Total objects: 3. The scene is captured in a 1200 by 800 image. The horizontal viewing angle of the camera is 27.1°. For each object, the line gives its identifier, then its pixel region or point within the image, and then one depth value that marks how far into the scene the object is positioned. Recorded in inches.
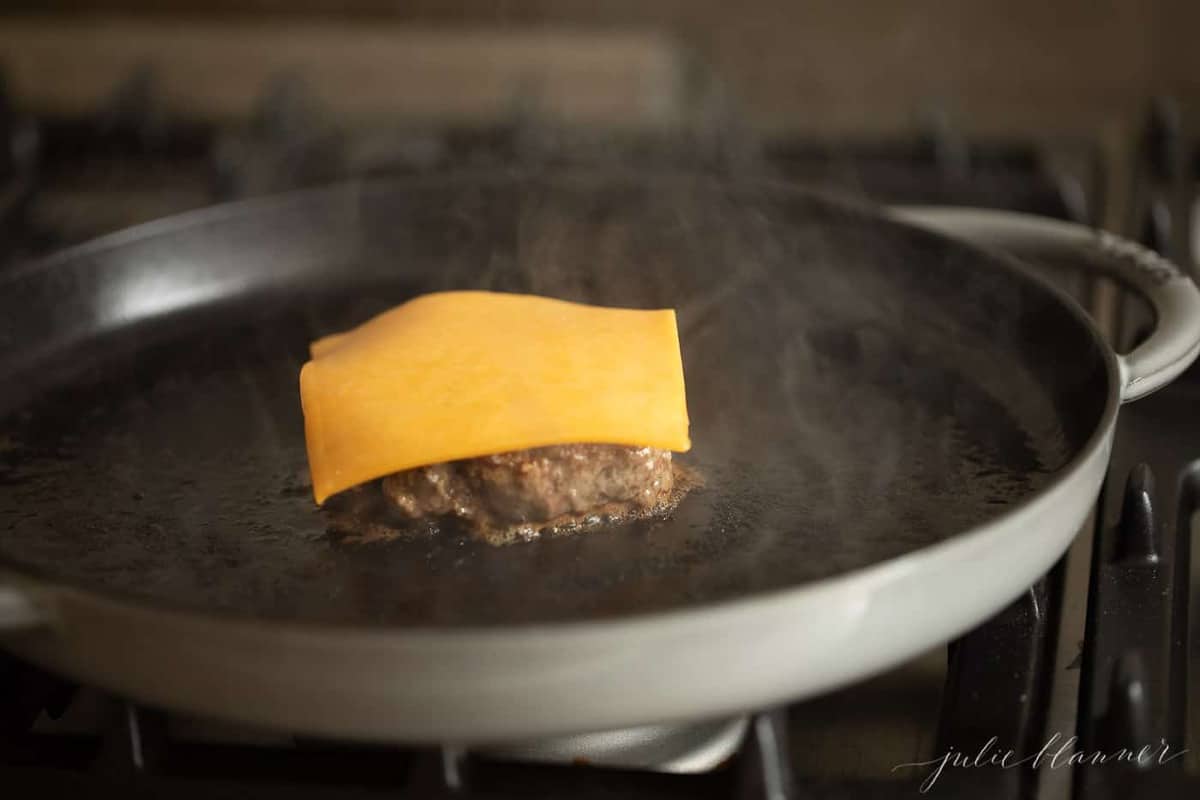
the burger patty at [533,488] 23.9
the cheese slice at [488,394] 23.5
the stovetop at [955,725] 22.1
